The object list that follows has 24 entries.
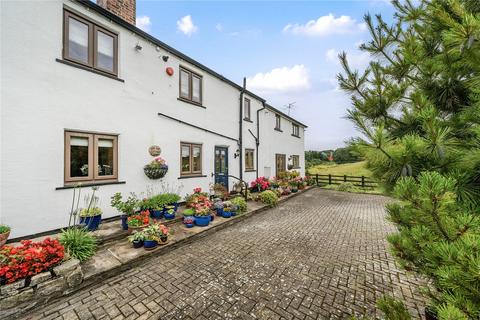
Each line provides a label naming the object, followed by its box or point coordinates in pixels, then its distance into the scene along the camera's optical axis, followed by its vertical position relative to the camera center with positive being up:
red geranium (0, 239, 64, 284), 2.92 -1.54
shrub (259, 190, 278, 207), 9.47 -1.77
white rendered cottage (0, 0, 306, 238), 4.43 +1.65
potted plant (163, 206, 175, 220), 6.41 -1.66
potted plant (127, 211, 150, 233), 5.13 -1.57
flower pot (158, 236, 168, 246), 4.74 -1.92
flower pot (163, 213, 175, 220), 6.41 -1.76
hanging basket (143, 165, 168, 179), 6.72 -0.31
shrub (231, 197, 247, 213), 7.72 -1.66
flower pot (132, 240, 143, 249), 4.59 -1.92
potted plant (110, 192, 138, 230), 5.42 -1.21
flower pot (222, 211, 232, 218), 7.17 -1.90
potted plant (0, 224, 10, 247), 3.90 -1.42
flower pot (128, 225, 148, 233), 5.16 -1.74
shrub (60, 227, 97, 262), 3.92 -1.67
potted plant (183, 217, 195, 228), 6.06 -1.85
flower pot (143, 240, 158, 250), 4.54 -1.90
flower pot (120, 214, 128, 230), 5.41 -1.66
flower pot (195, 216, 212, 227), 6.23 -1.87
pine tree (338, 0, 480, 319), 1.12 +0.26
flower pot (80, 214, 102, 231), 4.94 -1.51
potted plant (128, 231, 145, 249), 4.61 -1.82
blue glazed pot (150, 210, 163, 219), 6.44 -1.70
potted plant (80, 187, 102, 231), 4.95 -1.32
